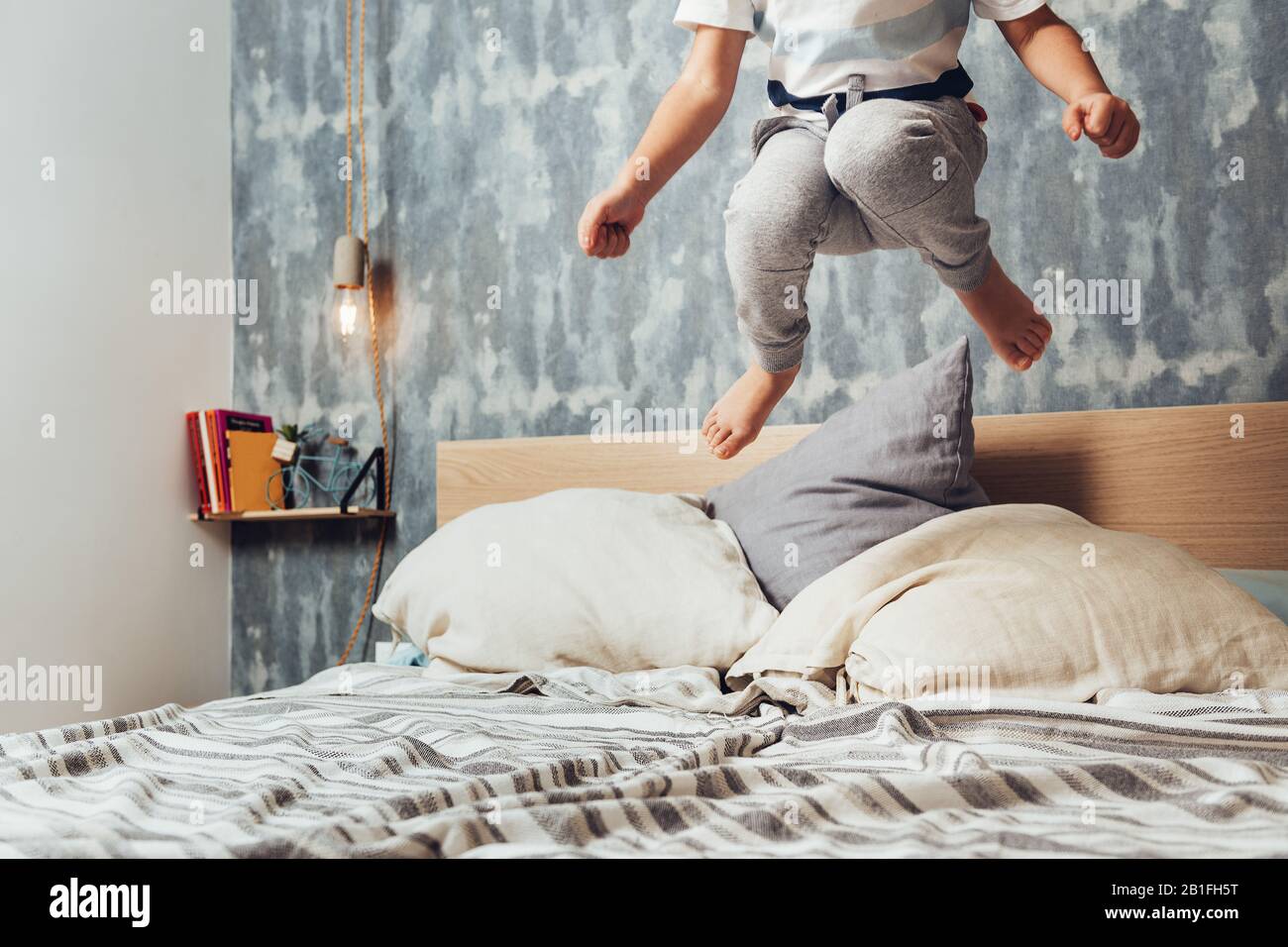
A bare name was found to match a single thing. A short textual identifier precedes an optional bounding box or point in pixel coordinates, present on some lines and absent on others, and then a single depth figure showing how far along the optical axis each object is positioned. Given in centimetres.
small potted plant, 253
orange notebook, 249
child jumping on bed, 106
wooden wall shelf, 240
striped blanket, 70
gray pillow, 164
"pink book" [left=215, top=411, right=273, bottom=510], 248
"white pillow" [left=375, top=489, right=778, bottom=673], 158
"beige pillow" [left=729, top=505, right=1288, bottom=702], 120
